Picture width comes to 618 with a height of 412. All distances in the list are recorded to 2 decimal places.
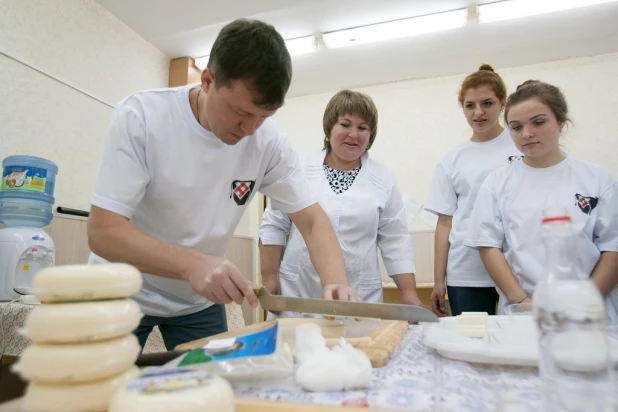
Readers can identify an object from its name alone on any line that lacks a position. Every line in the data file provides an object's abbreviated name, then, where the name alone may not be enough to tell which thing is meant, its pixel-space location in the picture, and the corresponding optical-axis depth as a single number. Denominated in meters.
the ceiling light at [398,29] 3.41
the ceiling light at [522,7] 3.21
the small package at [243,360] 0.61
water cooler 2.00
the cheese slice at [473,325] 0.85
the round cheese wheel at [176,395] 0.43
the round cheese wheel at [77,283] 0.51
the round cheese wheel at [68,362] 0.49
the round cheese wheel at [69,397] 0.49
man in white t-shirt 0.94
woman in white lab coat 1.74
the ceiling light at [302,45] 3.69
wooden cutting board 0.74
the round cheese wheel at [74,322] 0.49
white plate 0.67
